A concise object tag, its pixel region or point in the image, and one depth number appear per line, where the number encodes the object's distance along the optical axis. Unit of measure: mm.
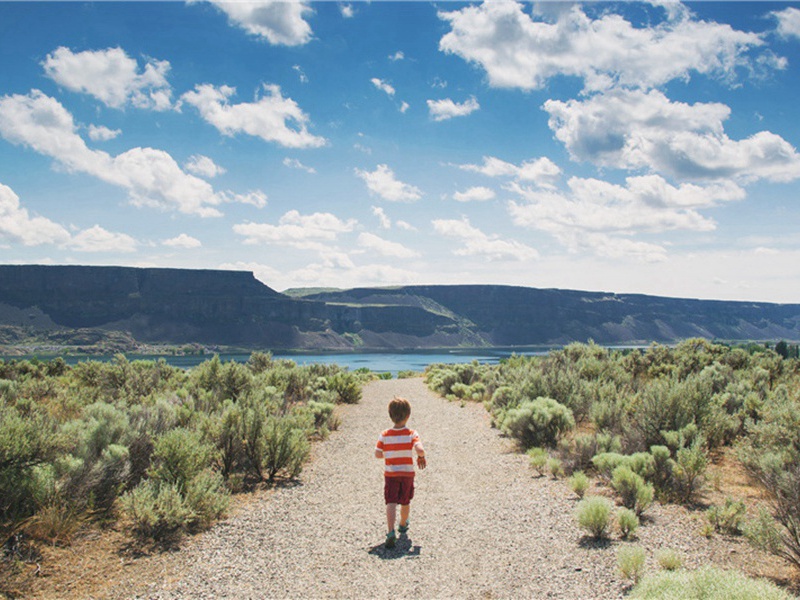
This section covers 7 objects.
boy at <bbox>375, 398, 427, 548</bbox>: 5426
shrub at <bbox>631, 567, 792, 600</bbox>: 3197
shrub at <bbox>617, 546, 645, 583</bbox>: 4195
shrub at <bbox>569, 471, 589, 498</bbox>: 6664
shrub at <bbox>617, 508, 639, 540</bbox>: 5070
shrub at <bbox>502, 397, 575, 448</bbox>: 9930
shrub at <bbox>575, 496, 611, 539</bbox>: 5094
